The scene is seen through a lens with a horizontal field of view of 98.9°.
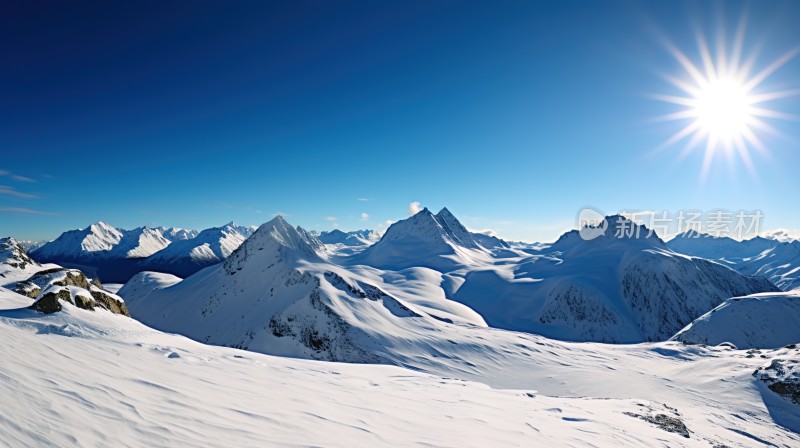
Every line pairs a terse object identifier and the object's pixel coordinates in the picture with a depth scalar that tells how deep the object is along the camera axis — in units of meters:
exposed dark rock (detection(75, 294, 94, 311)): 18.66
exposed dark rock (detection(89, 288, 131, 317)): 23.92
